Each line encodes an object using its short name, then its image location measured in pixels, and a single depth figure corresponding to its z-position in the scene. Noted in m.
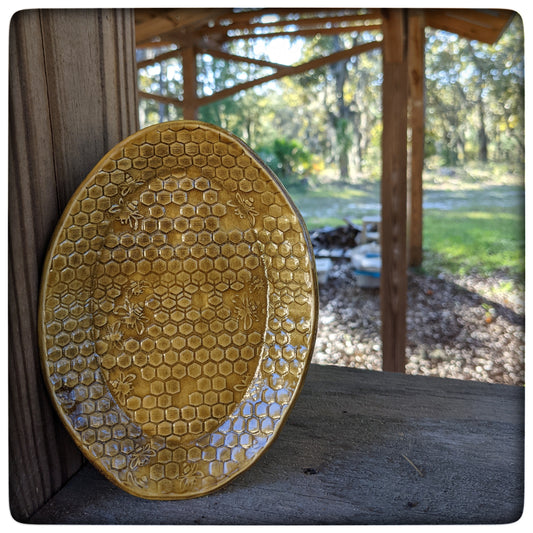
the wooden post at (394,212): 1.89
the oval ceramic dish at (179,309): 0.54
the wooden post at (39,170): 0.49
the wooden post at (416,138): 3.66
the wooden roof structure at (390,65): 1.84
